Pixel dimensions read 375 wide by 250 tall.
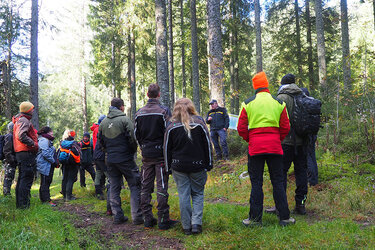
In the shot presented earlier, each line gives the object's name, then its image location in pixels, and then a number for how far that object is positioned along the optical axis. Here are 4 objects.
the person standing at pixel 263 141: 4.33
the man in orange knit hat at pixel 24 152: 6.32
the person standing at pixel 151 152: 4.90
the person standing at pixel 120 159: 5.39
